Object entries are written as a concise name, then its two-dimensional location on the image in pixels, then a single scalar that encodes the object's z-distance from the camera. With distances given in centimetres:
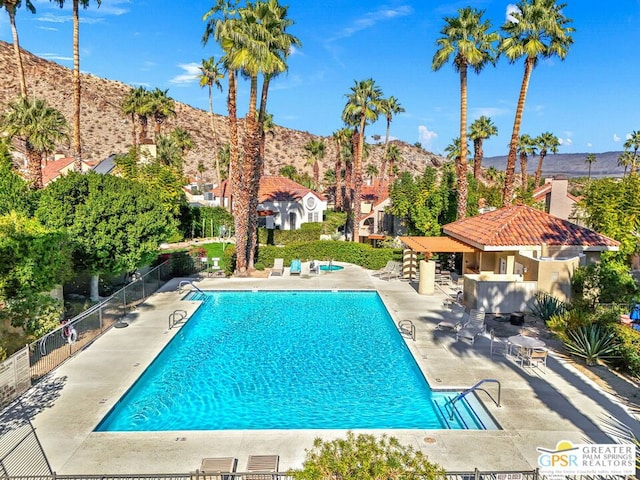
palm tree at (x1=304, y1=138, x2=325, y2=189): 6419
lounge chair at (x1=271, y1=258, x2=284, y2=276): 3161
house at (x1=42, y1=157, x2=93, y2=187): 4844
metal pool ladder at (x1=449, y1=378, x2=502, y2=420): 1218
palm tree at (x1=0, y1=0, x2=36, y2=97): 3022
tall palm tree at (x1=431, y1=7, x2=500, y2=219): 3034
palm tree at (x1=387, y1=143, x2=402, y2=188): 7190
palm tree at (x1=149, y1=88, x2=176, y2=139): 5531
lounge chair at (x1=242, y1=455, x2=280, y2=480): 899
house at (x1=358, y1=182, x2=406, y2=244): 4768
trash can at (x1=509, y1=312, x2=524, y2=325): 1958
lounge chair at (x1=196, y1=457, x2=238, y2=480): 883
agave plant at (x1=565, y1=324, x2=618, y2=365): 1517
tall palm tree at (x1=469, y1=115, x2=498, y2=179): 5897
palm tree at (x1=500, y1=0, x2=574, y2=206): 2788
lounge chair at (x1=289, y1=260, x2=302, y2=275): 3128
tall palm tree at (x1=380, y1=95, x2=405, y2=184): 5604
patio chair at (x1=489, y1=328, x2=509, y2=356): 1634
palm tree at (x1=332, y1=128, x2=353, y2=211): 5621
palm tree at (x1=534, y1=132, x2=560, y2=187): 7119
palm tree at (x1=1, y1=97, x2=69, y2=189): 2966
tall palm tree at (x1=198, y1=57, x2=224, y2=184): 5000
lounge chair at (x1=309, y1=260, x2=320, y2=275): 3159
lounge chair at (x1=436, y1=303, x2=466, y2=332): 1860
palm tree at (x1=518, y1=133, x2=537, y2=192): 7019
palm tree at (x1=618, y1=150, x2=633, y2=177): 8100
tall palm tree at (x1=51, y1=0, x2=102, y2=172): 2745
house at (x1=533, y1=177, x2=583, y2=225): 3047
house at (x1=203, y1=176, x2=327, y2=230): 4888
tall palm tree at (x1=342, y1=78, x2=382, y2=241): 3916
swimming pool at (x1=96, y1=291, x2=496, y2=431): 1230
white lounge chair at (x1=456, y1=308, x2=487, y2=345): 1734
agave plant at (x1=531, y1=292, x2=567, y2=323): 1947
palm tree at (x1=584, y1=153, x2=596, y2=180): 10206
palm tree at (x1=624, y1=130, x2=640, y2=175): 7762
